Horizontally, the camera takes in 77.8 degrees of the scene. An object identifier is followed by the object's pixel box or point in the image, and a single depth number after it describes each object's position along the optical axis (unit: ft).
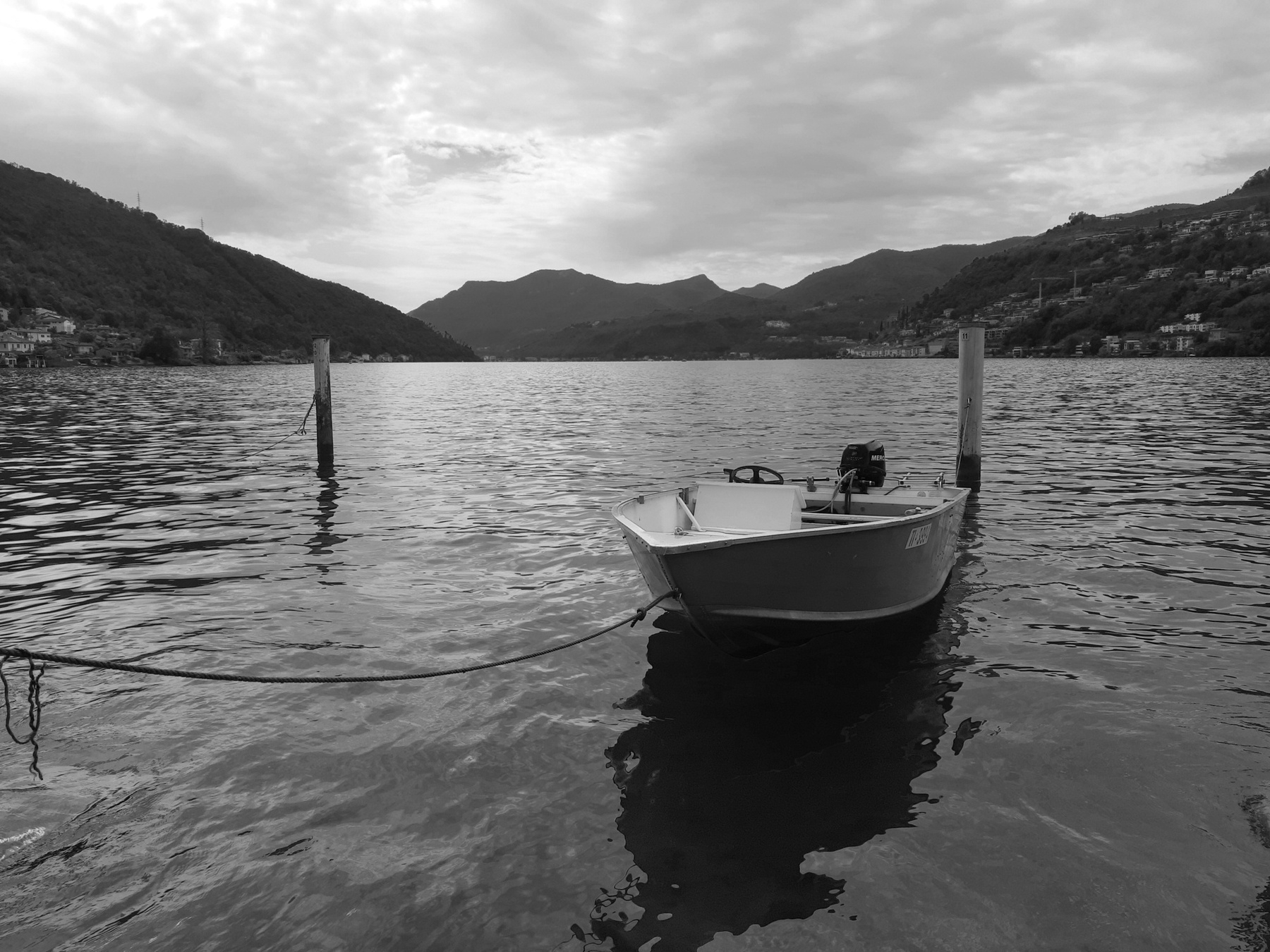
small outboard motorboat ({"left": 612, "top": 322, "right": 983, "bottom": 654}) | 23.80
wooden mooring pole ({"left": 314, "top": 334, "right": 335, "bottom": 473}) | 72.54
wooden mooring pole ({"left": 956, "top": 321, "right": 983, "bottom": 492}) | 57.52
